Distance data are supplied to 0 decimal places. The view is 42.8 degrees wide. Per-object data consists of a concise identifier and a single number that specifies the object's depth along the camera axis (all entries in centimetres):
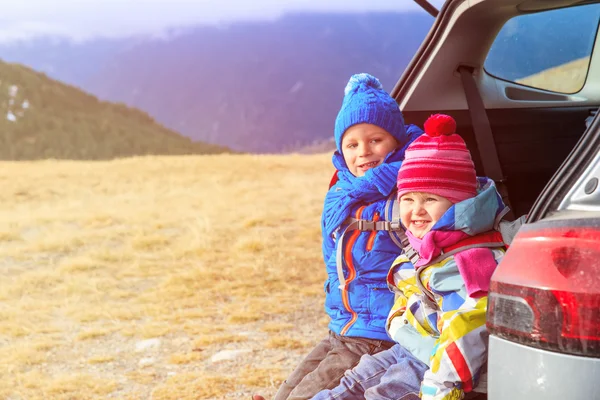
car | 148
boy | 249
